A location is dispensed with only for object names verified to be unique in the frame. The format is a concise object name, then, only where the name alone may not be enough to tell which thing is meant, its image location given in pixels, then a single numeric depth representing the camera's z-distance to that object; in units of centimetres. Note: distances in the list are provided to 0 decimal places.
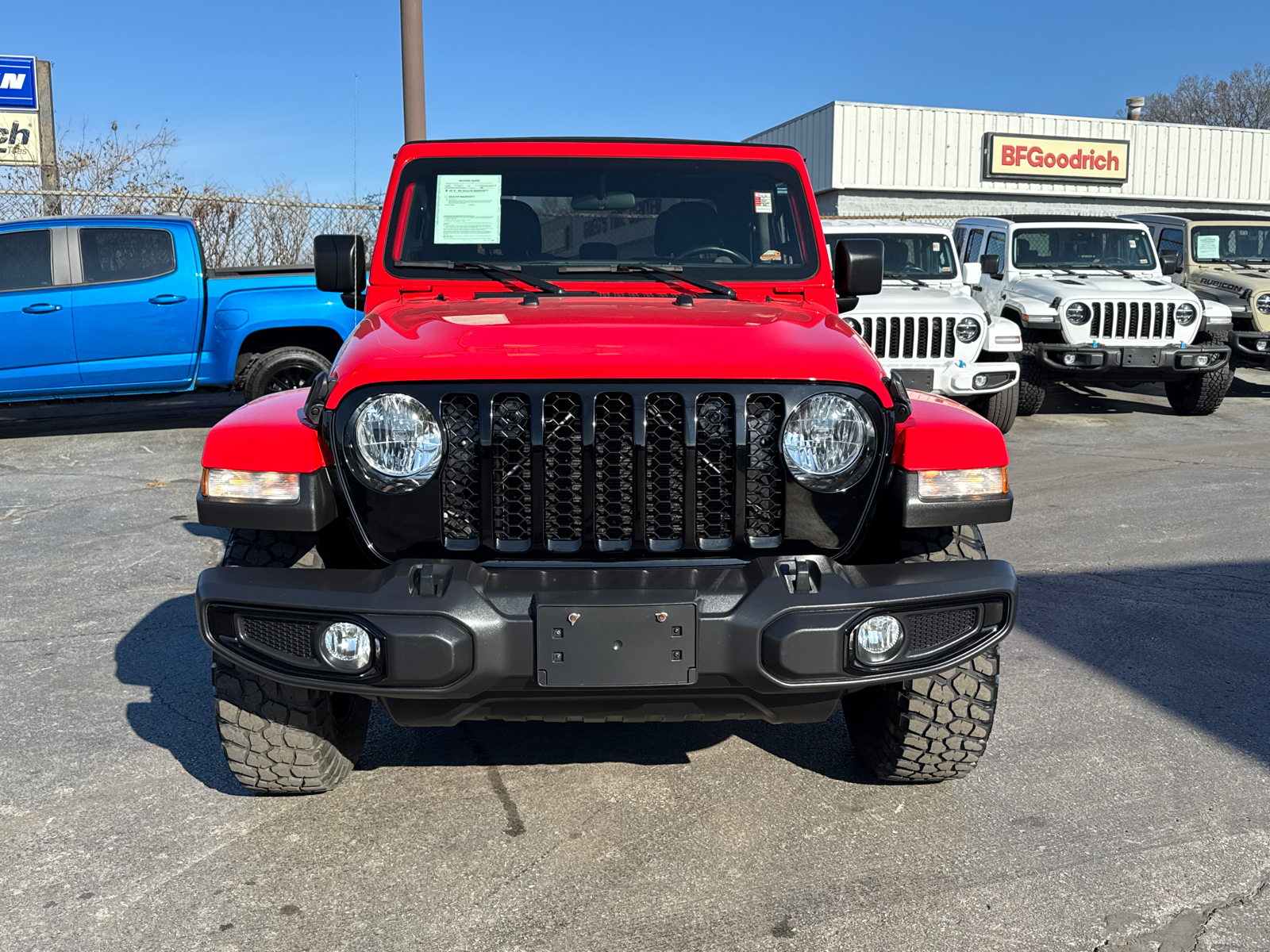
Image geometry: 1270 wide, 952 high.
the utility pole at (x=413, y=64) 850
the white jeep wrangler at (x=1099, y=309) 1041
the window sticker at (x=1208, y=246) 1270
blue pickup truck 894
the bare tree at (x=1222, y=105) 5872
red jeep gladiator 251
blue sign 1280
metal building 2342
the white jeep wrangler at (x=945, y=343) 928
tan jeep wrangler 1179
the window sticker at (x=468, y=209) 388
